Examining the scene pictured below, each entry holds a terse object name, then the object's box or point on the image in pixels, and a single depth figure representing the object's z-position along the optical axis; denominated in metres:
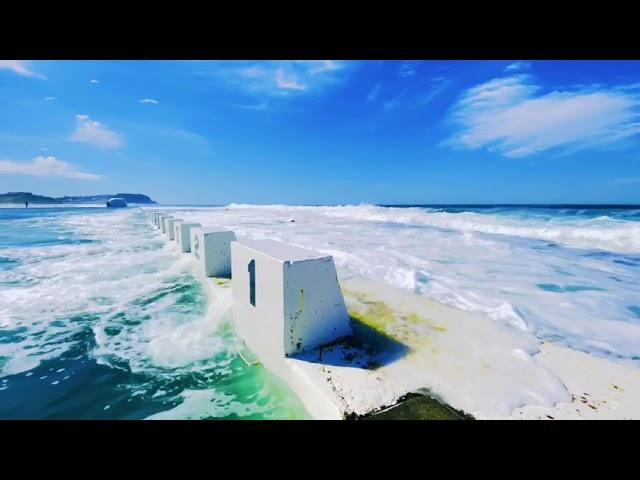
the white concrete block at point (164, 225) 13.73
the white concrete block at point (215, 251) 6.57
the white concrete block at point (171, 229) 12.56
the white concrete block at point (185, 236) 9.74
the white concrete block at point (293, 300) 3.23
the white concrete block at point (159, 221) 16.77
